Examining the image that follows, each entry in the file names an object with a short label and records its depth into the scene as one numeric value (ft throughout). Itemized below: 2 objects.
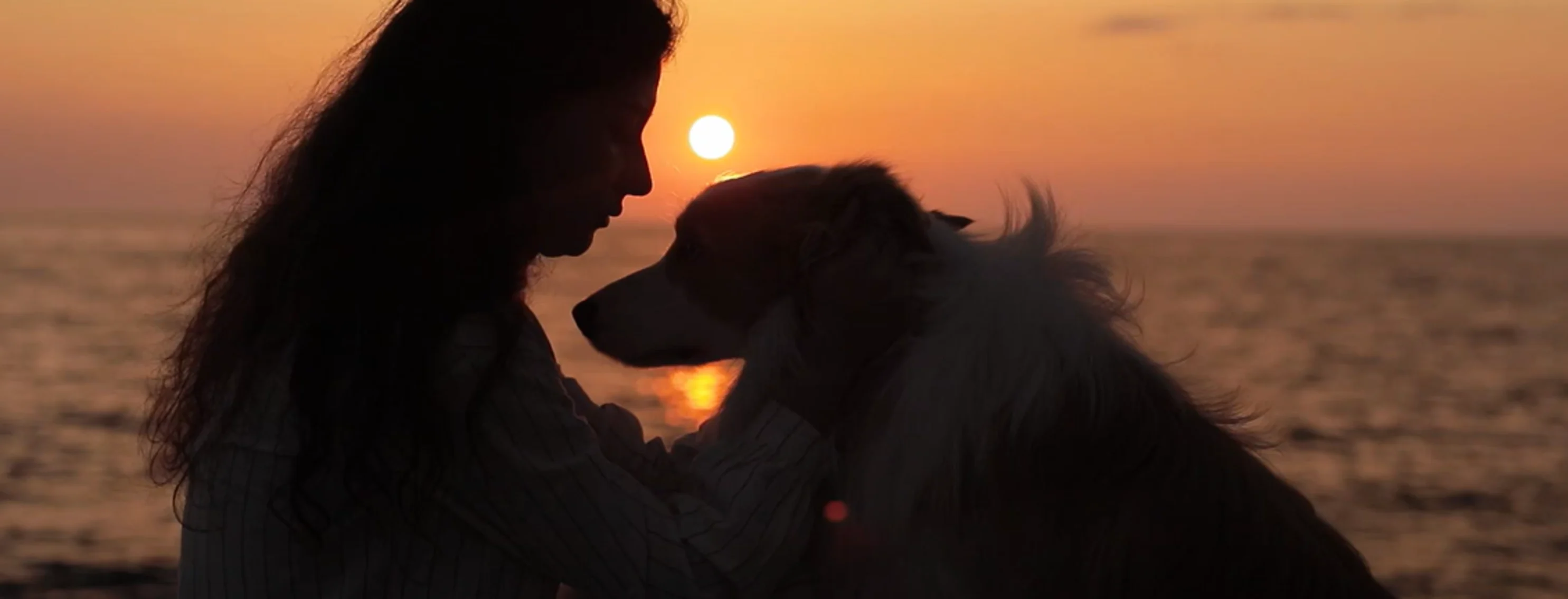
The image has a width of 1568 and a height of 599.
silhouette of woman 6.95
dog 8.89
